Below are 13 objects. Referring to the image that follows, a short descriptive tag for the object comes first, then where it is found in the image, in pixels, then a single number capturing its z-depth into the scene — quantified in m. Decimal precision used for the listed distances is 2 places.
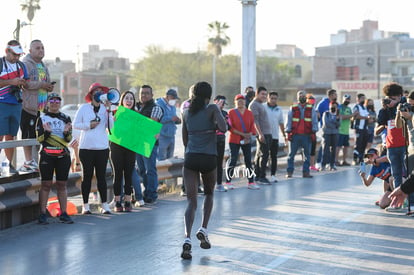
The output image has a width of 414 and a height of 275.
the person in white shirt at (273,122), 18.28
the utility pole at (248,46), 20.78
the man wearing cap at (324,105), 22.27
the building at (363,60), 101.12
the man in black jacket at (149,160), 13.62
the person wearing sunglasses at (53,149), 11.54
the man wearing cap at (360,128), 23.94
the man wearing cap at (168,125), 16.25
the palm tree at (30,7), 78.19
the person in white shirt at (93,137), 12.38
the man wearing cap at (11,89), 11.57
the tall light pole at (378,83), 88.89
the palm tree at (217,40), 101.69
